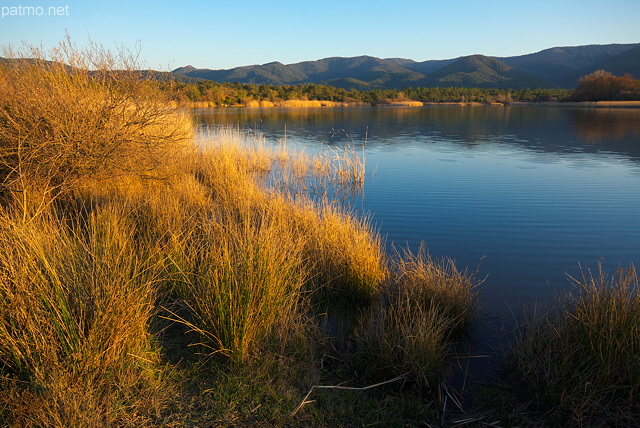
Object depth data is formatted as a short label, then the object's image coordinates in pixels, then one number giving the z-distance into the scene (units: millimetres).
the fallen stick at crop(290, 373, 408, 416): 2453
